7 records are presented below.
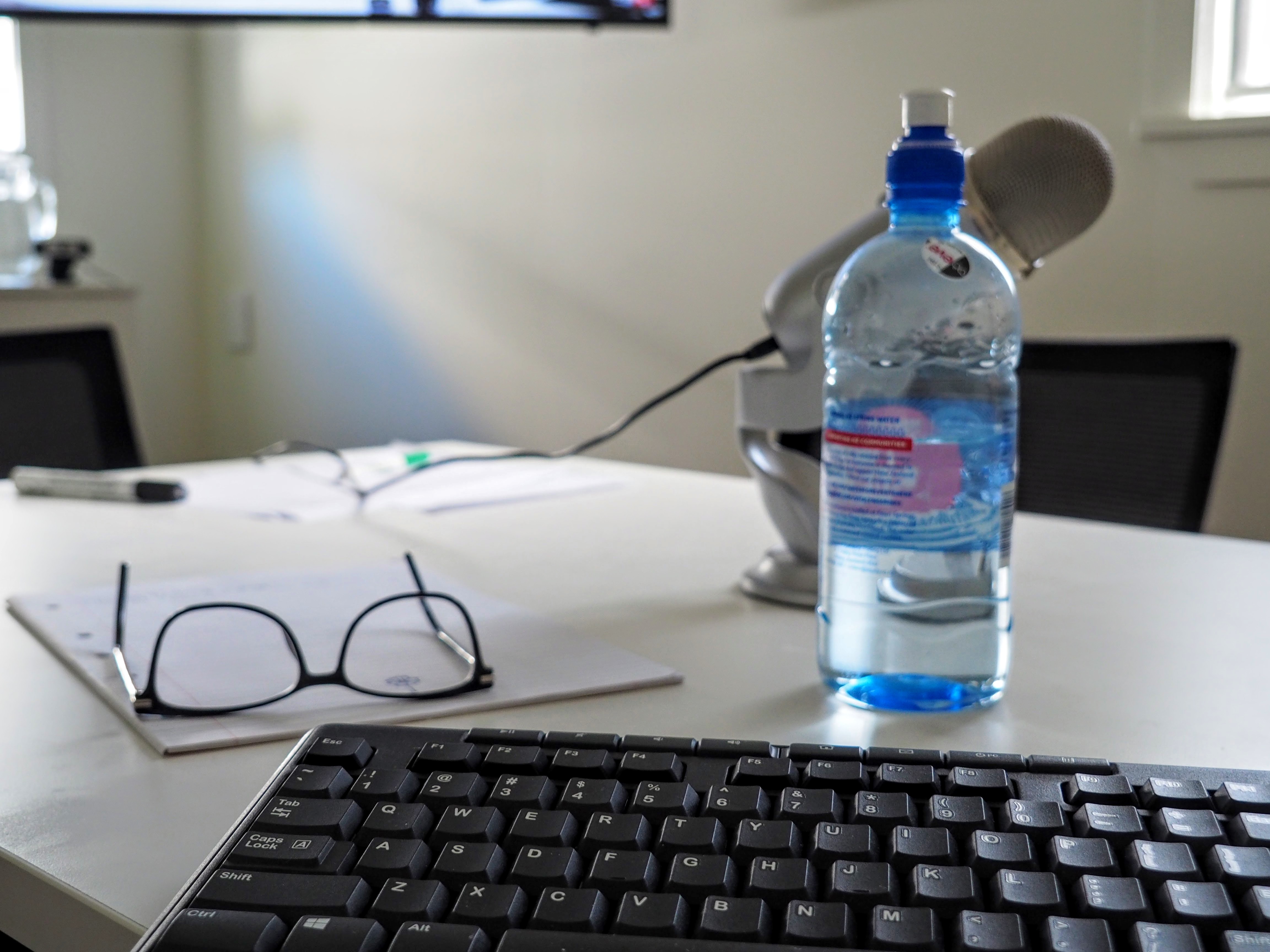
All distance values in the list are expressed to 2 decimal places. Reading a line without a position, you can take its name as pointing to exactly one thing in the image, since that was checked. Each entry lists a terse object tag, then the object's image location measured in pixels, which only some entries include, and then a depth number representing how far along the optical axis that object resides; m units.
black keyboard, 0.34
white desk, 0.46
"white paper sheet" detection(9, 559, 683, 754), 0.58
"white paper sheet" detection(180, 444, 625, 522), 1.22
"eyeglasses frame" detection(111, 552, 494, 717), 0.58
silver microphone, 0.71
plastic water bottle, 0.57
